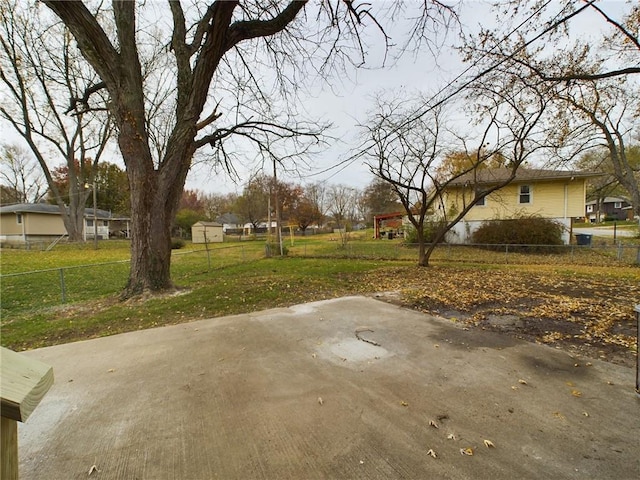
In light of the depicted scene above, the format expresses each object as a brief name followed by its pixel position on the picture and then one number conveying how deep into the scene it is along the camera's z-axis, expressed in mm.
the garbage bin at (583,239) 16431
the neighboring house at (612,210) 45969
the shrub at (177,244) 25556
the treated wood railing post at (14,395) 710
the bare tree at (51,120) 14947
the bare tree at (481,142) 8911
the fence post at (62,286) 6467
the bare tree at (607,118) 12137
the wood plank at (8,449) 761
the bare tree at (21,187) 40297
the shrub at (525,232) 15062
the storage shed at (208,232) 32594
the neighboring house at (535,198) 16312
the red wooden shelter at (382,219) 31509
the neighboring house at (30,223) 27125
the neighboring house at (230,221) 56722
